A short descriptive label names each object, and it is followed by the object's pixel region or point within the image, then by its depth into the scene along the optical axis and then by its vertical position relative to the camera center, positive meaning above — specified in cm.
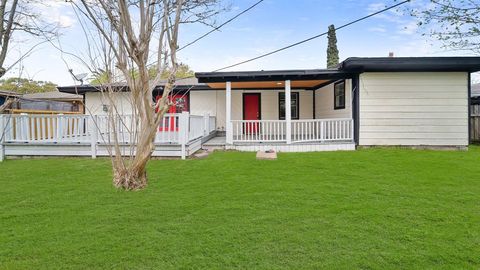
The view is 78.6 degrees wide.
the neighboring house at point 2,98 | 1256 +155
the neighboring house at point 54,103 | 1590 +167
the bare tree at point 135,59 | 430 +111
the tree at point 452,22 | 986 +374
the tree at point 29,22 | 855 +348
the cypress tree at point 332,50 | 2753 +760
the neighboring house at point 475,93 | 1402 +209
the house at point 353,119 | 794 +31
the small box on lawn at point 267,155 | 751 -67
